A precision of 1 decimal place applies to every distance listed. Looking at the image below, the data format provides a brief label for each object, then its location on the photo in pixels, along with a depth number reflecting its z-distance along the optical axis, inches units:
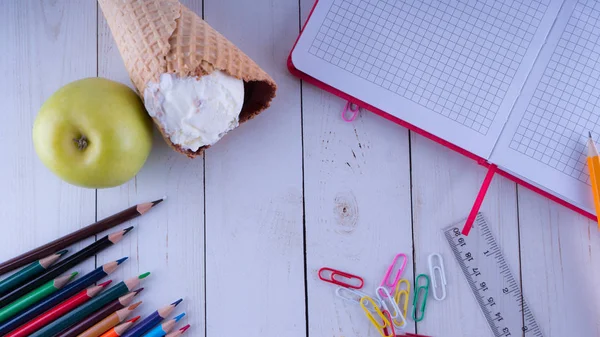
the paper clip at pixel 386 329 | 31.5
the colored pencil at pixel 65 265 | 30.8
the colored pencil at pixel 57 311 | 30.5
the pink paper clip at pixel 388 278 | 32.6
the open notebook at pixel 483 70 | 31.8
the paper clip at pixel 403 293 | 32.4
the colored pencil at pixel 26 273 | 30.7
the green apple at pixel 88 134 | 26.9
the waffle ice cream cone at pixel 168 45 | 27.0
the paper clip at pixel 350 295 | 32.3
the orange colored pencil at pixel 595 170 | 30.4
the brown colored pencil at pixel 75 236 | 31.2
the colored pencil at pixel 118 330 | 30.6
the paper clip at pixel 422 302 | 32.4
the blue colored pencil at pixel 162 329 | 31.0
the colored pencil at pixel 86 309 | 30.6
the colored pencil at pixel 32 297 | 30.5
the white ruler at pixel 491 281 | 32.5
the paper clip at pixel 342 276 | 32.3
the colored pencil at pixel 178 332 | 31.0
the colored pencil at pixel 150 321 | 30.9
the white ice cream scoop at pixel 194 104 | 27.3
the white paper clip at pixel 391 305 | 32.2
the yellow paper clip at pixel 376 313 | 31.8
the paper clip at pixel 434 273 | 32.5
